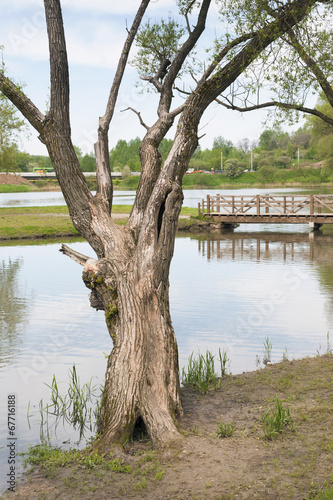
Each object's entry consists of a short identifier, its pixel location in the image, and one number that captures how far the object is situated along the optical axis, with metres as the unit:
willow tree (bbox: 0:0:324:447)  6.12
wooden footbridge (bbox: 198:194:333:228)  28.77
